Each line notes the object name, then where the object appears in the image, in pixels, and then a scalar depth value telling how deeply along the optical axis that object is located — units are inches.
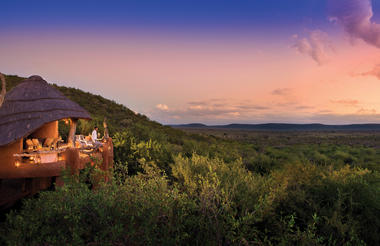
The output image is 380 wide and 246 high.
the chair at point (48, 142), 276.4
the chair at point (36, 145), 253.3
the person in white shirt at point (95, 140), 313.4
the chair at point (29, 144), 244.8
